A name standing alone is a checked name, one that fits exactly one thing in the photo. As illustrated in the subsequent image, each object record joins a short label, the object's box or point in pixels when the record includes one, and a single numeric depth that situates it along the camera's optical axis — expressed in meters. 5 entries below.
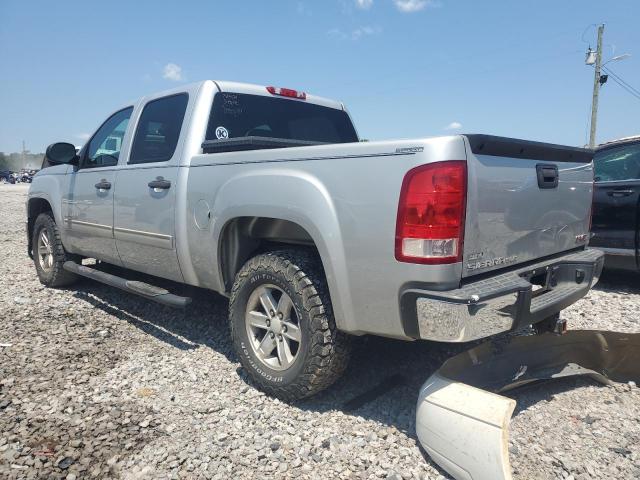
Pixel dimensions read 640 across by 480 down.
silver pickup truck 2.16
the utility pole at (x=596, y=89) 18.80
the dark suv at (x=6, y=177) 51.34
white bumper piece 2.02
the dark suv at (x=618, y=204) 4.88
